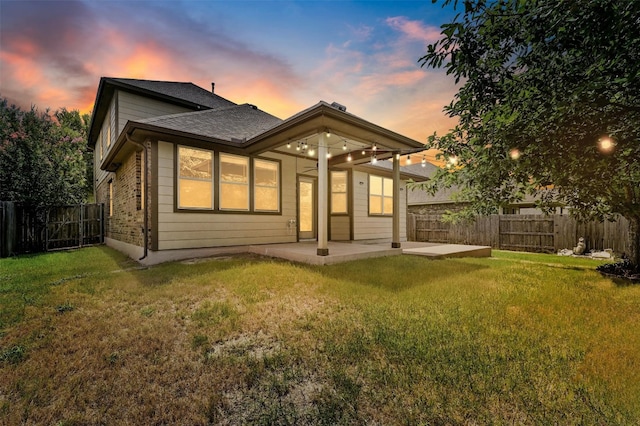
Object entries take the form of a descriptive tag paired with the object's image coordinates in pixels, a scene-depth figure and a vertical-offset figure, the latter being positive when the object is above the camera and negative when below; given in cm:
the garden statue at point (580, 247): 921 -119
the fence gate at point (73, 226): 985 -51
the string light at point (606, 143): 339 +91
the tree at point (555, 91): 264 +145
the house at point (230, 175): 635 +115
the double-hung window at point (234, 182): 750 +87
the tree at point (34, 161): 975 +205
